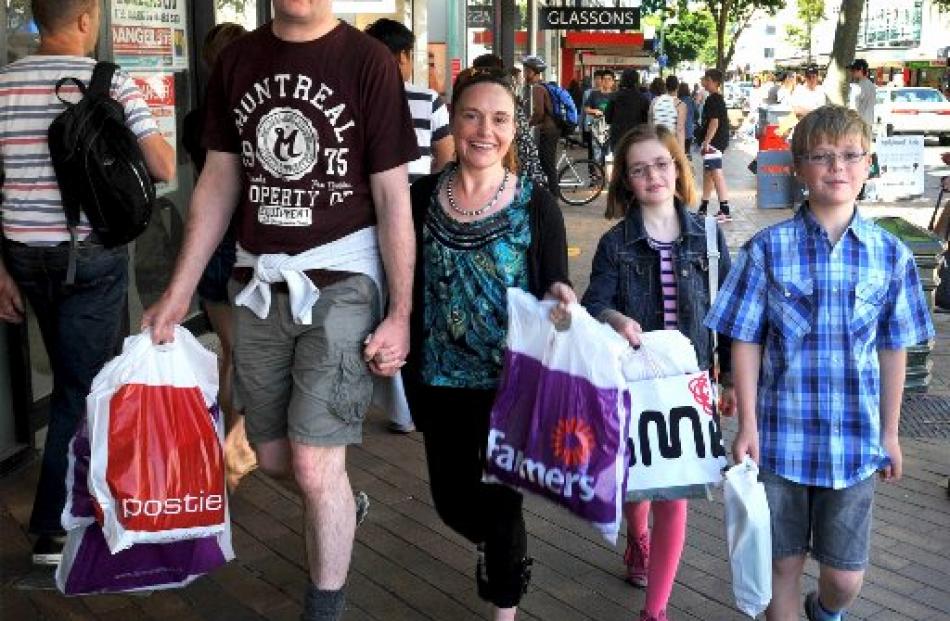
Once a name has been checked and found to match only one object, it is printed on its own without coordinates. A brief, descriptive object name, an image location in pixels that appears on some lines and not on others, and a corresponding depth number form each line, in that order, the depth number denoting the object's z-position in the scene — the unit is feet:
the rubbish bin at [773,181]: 47.37
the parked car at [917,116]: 102.73
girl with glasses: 11.86
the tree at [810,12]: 233.14
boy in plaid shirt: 10.05
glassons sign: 65.05
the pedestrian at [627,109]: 58.23
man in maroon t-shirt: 10.59
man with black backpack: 12.94
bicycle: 53.57
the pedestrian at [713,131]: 48.34
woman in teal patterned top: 10.86
